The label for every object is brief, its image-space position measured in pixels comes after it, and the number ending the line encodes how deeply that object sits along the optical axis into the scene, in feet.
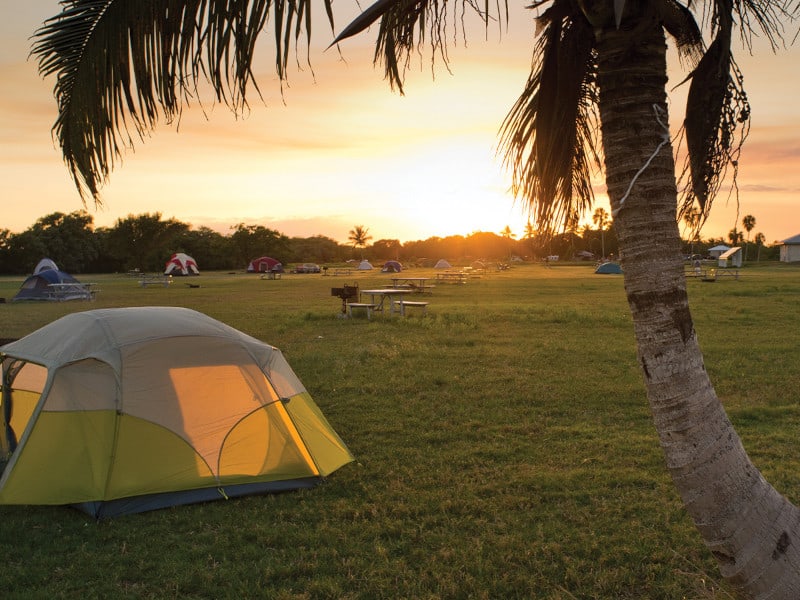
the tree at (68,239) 249.96
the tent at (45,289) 96.22
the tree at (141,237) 245.45
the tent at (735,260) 201.01
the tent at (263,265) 230.34
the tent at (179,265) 203.82
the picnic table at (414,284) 104.64
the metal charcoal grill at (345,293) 66.37
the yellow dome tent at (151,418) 17.47
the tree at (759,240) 287.24
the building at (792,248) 254.68
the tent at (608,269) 187.21
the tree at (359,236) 465.47
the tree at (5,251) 236.51
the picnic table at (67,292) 95.76
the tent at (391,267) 236.51
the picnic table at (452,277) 133.90
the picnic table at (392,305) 65.16
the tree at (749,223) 295.62
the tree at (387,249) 395.55
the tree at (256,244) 302.04
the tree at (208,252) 295.07
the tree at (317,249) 382.46
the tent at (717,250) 257.34
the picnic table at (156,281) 141.69
